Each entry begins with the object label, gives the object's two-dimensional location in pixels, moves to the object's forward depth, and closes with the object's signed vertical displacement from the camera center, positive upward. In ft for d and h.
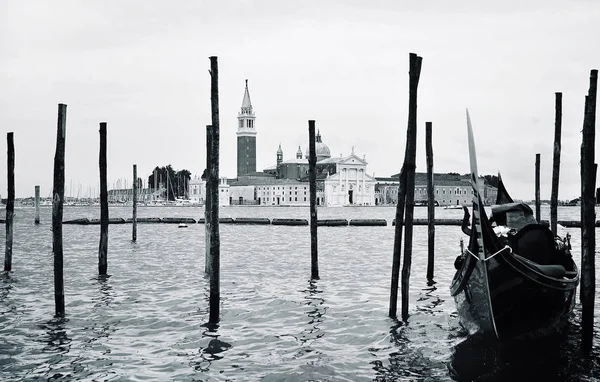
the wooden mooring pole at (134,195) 90.77 -0.02
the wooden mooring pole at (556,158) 40.24 +2.05
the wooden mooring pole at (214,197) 31.96 -0.11
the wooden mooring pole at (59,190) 34.45 +0.25
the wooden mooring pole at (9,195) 51.34 +0.02
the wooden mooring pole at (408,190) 32.27 +0.19
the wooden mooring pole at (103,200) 49.39 -0.35
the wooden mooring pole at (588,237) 26.37 -1.65
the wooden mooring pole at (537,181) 58.95 +1.05
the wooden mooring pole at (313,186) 45.88 +0.56
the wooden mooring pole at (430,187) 46.57 +0.43
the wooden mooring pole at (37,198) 137.55 -0.56
